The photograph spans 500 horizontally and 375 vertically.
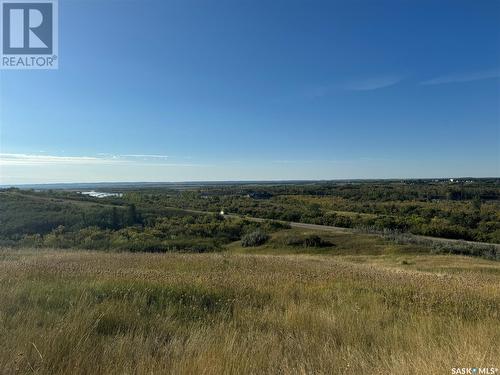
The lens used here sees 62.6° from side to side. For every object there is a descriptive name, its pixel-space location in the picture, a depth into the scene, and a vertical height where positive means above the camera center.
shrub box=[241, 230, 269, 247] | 38.47 -5.50
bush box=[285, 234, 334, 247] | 36.34 -5.40
